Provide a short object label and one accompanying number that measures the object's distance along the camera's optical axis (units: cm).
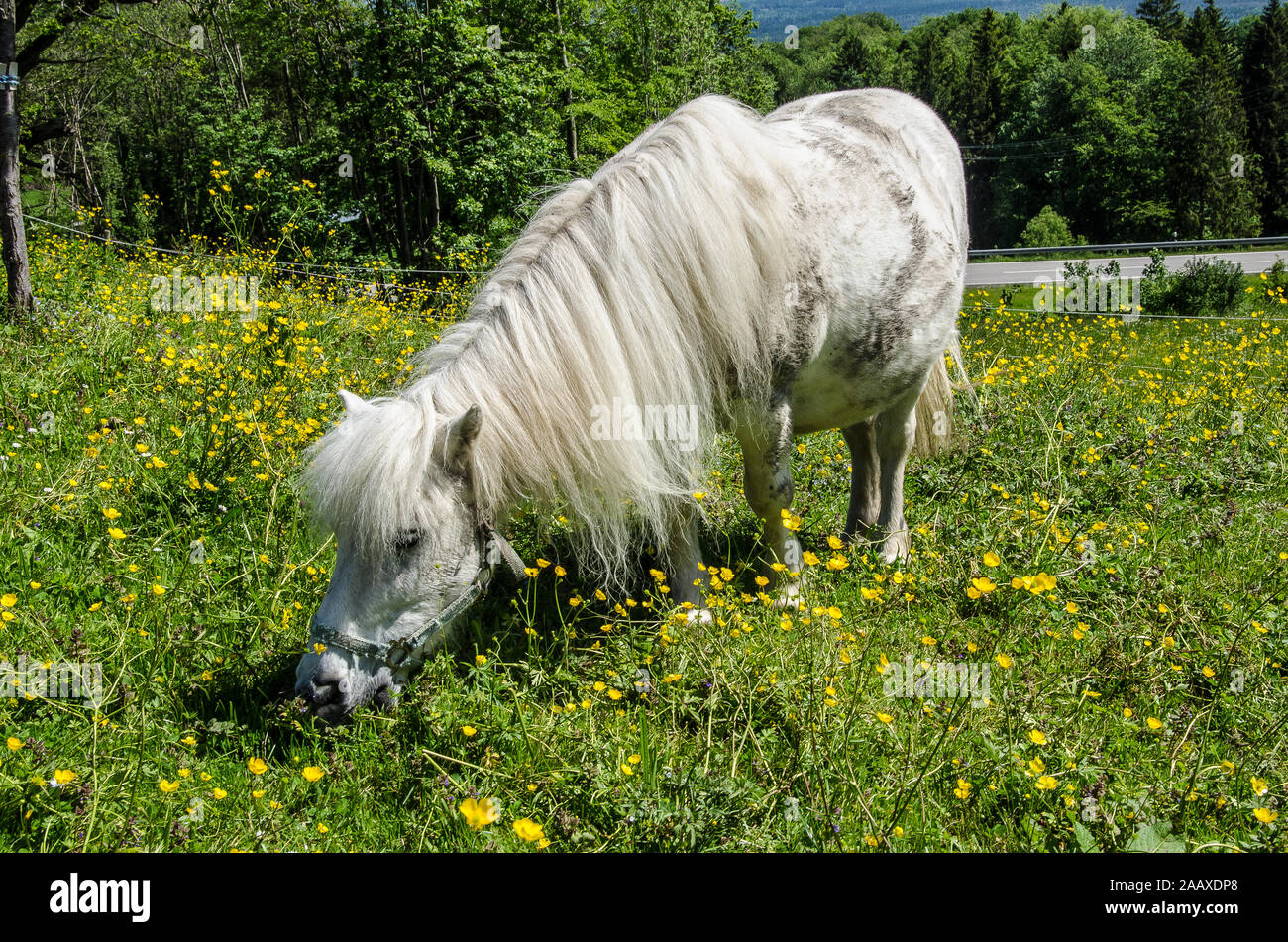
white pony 240
